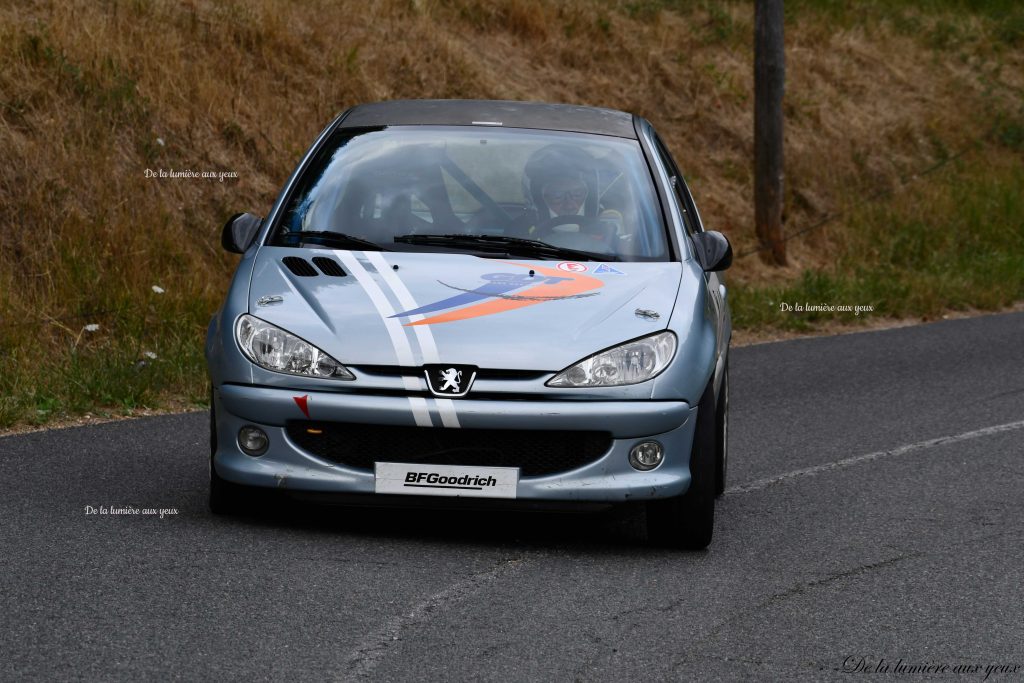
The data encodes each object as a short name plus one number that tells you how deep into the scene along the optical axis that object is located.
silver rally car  11.76
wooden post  33.72
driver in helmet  14.08
